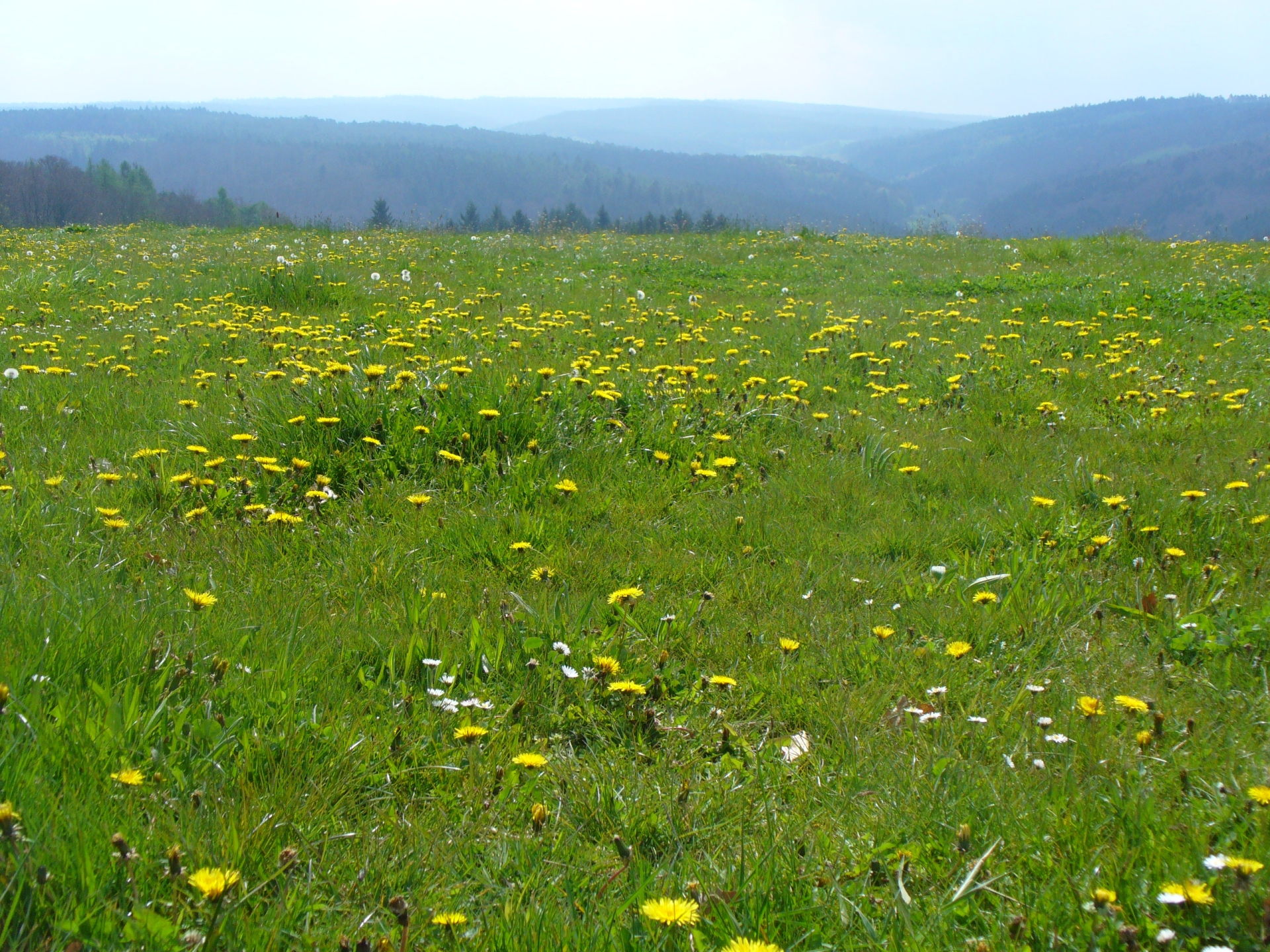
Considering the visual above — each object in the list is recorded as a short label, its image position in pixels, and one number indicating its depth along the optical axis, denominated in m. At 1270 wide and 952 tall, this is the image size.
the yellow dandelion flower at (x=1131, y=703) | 2.08
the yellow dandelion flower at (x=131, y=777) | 1.52
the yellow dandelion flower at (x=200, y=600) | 2.34
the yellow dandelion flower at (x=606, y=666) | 2.37
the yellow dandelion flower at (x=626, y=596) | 2.63
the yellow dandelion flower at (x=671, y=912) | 1.35
